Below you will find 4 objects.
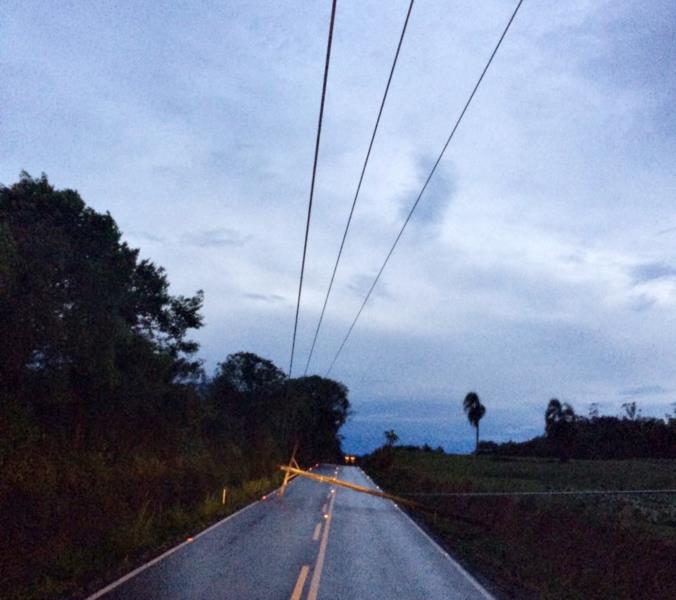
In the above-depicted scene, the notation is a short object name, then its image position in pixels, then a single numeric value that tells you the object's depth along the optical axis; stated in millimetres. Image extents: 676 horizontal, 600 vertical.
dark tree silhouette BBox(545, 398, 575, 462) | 104812
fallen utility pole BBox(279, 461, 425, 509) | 29959
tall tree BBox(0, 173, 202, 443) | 19297
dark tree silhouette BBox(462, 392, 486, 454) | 142625
